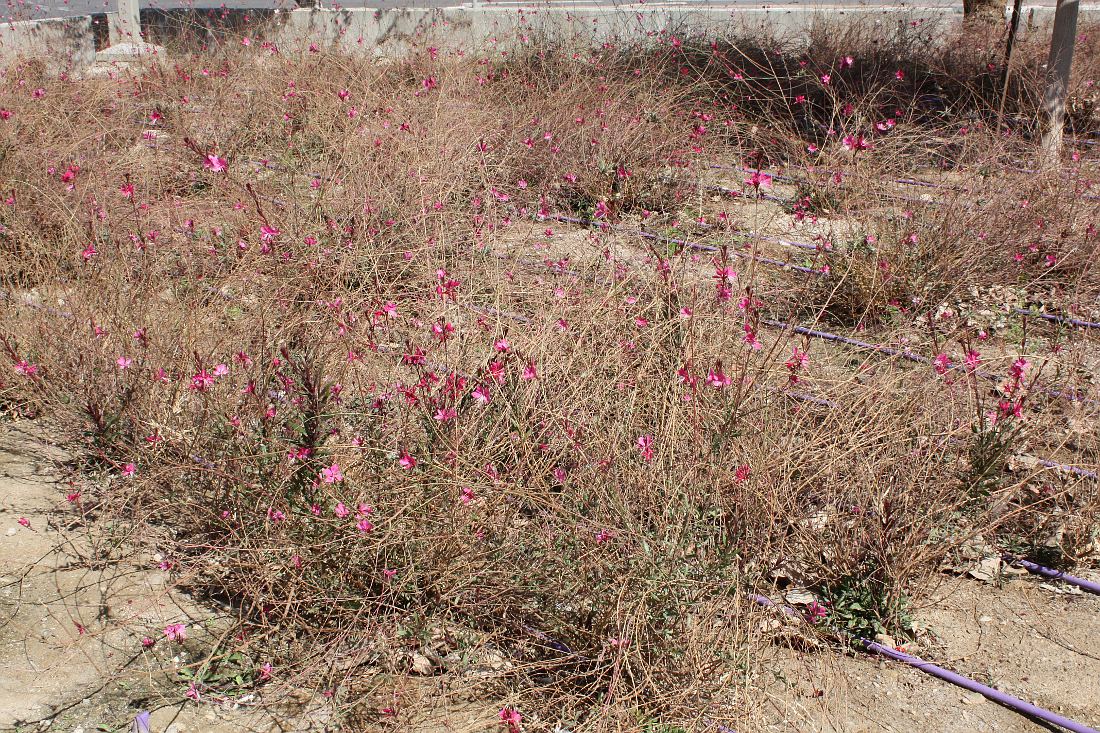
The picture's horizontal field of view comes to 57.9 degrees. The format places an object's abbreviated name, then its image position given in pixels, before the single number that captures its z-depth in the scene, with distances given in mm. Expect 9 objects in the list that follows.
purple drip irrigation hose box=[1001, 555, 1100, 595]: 3012
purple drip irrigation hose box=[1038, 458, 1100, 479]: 3287
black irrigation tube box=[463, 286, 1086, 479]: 3242
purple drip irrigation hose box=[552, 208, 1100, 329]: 4438
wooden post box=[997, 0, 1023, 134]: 7172
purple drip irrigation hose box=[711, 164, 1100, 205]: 5214
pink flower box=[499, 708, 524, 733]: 2258
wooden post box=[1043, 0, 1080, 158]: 6250
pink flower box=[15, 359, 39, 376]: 3435
